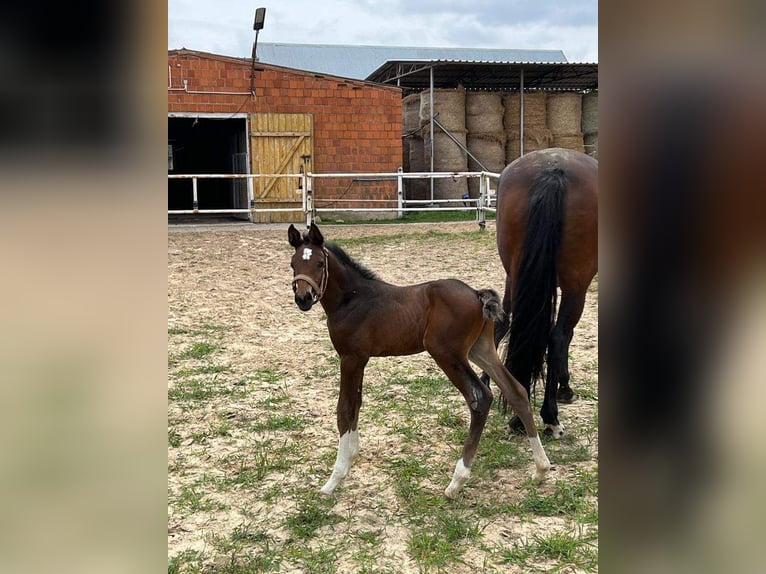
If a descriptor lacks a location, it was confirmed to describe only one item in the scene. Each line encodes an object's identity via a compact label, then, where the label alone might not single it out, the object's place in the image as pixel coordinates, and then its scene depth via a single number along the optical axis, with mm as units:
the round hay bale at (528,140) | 19109
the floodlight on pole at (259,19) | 13695
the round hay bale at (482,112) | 18703
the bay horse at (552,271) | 3447
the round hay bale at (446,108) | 18000
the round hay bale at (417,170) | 18266
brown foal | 2820
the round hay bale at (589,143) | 19595
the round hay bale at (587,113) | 19578
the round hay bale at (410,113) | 19084
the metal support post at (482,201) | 12386
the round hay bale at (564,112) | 19297
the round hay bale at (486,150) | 18766
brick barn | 14859
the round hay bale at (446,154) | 18078
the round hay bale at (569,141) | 19312
